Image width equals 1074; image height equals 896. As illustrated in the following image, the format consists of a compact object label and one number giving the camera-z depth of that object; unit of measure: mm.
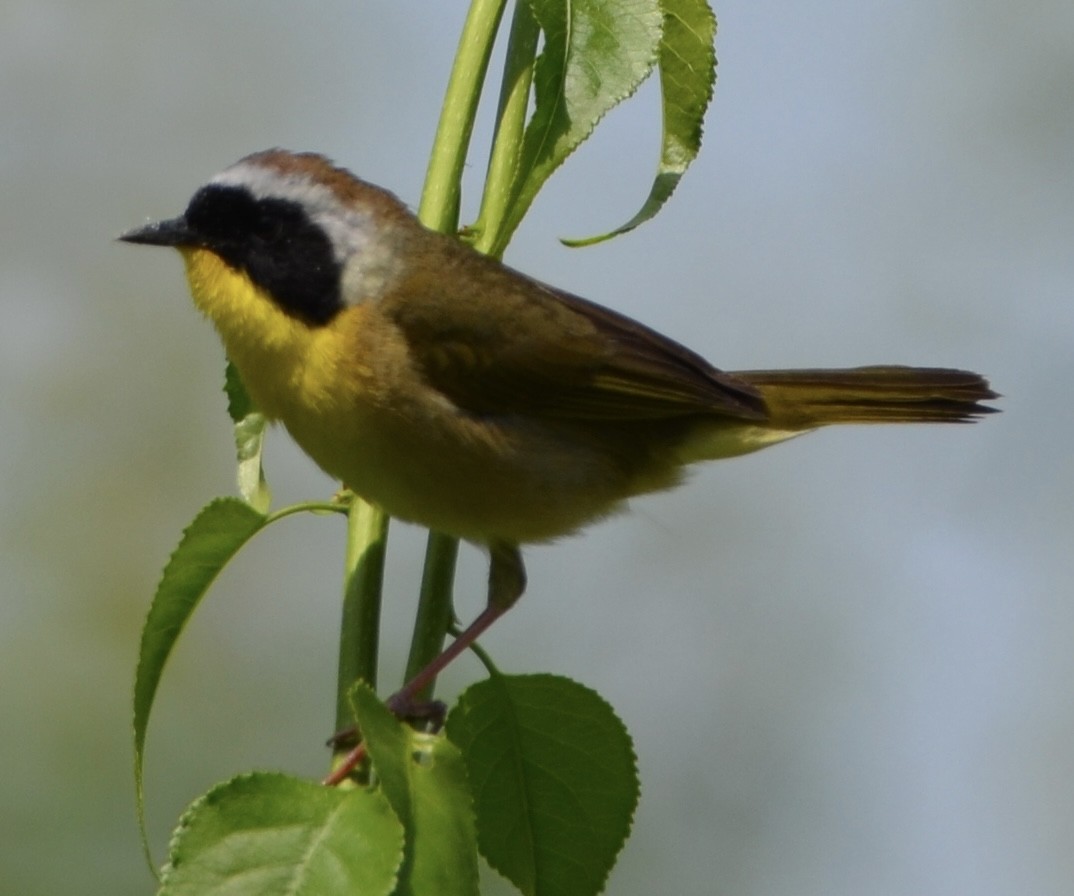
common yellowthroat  6285
